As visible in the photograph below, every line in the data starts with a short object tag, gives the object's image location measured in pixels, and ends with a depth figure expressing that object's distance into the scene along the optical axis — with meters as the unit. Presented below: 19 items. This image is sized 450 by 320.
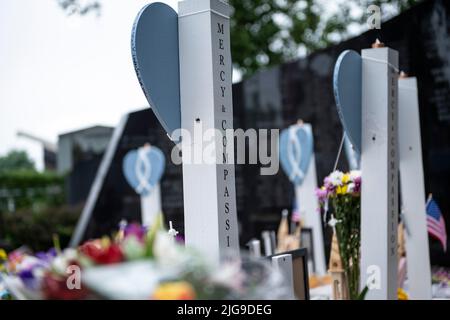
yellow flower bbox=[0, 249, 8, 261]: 4.10
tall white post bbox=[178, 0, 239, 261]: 2.27
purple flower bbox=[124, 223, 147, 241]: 1.19
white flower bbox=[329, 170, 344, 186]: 3.36
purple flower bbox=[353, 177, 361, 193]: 3.29
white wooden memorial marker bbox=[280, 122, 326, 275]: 5.93
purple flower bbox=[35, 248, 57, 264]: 2.27
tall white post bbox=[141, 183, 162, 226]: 7.10
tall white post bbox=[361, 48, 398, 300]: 3.05
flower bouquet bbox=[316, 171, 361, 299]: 3.28
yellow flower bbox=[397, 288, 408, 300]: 3.57
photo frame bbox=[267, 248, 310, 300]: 2.75
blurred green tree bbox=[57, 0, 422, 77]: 12.16
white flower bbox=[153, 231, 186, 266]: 1.12
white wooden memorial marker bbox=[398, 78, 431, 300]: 3.84
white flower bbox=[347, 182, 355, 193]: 3.28
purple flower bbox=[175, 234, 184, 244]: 2.37
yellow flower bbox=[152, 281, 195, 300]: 1.12
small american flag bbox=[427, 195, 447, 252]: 4.14
